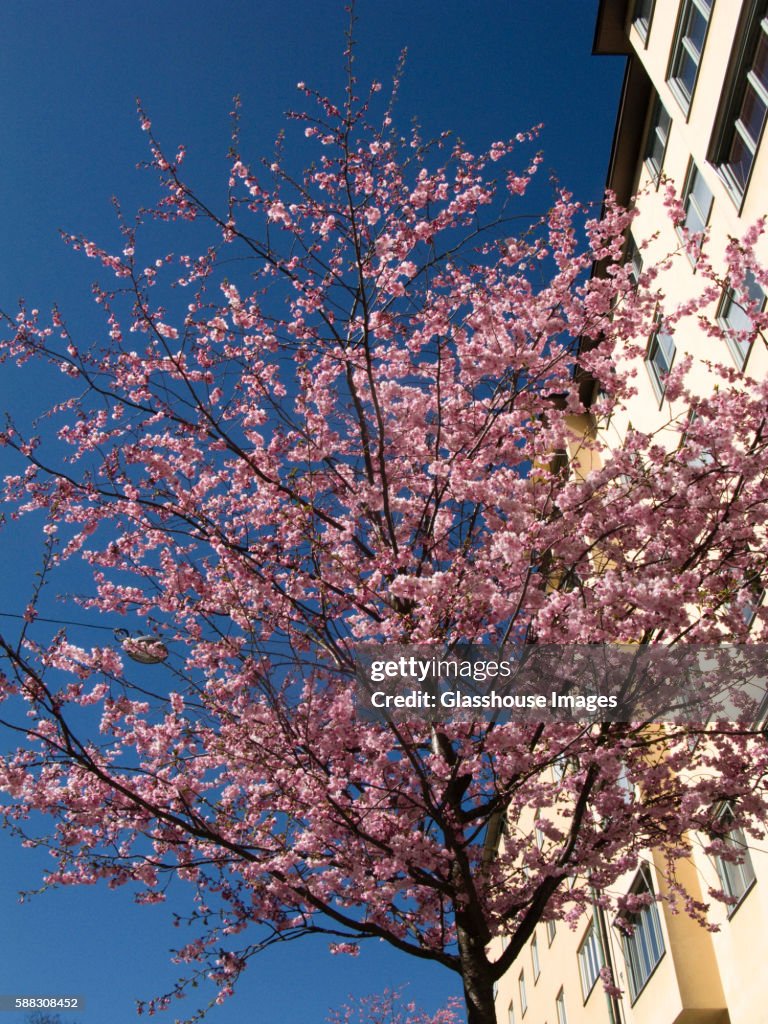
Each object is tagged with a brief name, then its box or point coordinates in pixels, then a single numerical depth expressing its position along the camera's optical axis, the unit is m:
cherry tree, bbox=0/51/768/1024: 7.65
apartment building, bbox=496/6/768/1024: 11.82
